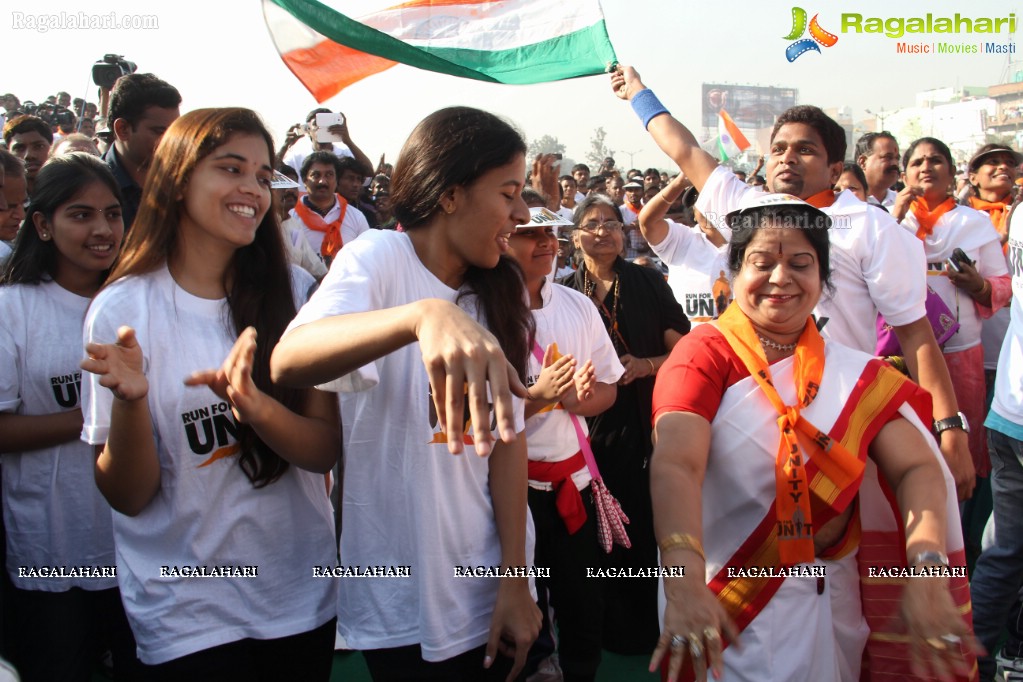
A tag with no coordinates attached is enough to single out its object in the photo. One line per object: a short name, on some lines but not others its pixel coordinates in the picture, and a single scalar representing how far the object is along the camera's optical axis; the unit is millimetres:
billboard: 53812
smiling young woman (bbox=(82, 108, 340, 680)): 1839
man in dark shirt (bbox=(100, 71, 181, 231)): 3299
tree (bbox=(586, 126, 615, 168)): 28725
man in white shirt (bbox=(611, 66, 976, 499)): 2887
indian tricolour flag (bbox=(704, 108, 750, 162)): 12297
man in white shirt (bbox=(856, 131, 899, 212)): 6211
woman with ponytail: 1818
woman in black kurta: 3791
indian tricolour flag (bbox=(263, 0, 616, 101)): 3791
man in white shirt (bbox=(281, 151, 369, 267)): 6563
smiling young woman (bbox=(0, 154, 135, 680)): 2303
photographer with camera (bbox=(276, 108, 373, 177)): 7691
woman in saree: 2010
